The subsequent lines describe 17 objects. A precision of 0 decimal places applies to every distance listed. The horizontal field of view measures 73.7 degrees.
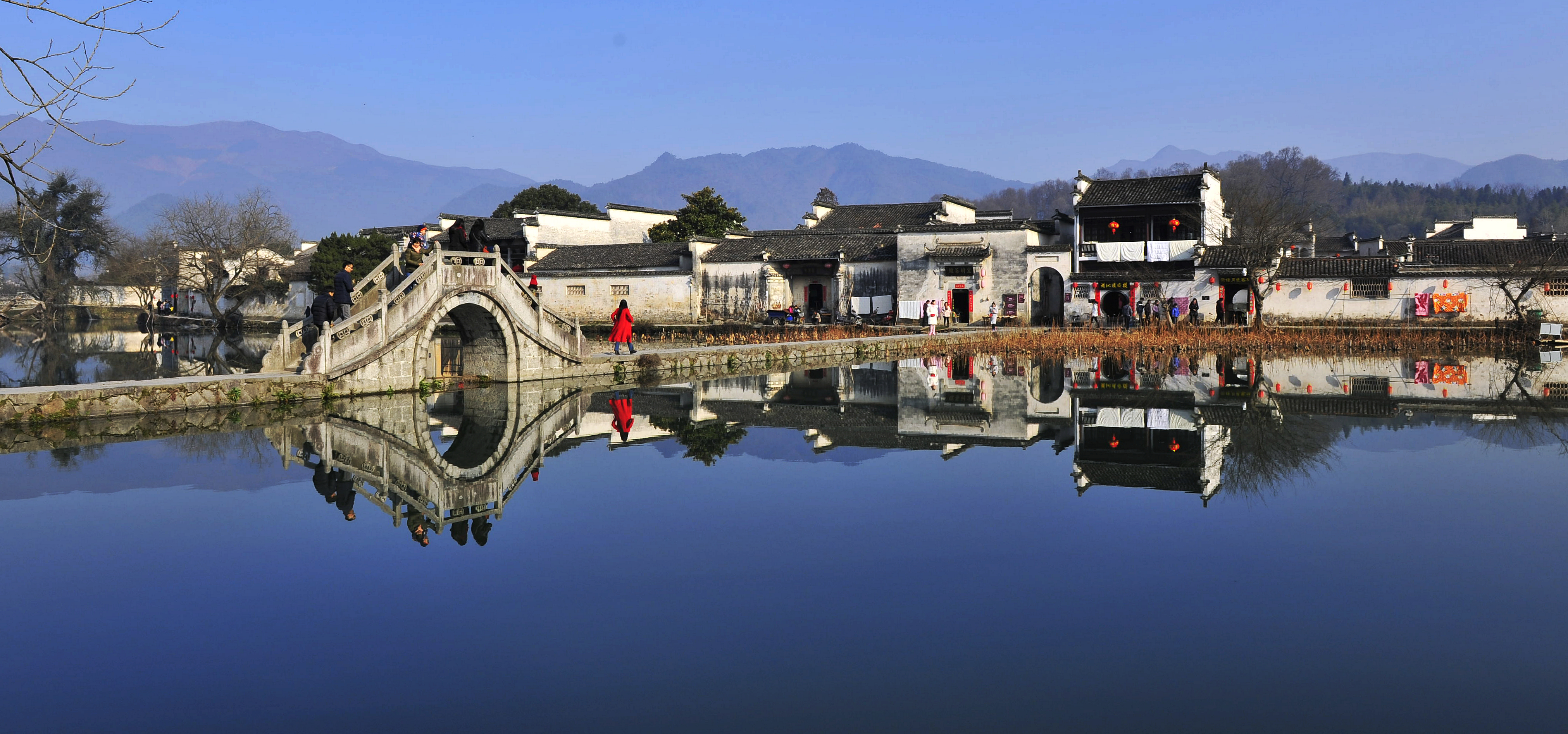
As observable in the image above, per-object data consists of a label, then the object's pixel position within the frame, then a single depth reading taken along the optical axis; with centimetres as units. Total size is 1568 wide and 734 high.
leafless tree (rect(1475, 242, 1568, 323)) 3192
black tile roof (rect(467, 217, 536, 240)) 4538
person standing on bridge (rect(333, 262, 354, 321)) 1738
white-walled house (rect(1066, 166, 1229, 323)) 3594
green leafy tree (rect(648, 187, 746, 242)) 5053
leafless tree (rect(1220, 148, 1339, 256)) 3722
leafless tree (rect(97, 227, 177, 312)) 5097
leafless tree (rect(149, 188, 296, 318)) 4862
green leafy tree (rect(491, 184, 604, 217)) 5650
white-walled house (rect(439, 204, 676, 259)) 4519
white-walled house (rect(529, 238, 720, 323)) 4097
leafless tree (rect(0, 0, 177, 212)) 452
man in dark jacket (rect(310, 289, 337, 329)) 1697
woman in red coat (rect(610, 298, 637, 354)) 2297
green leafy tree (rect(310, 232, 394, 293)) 4522
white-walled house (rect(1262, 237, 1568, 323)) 3291
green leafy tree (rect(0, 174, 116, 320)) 4550
